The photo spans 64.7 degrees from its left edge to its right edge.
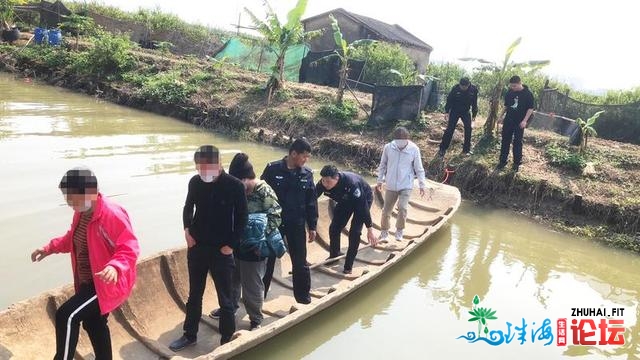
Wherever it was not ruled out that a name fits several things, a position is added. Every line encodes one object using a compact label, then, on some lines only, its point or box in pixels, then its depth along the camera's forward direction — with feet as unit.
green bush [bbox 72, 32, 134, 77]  57.72
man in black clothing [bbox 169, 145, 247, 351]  11.10
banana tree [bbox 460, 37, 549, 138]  35.65
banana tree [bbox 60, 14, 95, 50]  65.69
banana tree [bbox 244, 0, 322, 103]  46.60
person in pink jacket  8.96
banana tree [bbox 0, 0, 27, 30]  65.82
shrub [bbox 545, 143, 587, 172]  33.47
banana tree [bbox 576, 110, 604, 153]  34.68
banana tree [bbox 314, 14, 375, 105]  43.64
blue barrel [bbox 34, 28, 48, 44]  64.08
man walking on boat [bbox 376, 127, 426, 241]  20.40
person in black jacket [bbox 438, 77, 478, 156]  33.68
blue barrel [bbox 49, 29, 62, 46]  63.57
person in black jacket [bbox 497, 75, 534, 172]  31.22
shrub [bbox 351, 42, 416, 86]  54.08
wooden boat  11.23
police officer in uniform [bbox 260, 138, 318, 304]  13.92
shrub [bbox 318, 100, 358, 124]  43.53
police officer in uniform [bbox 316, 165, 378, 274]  16.06
